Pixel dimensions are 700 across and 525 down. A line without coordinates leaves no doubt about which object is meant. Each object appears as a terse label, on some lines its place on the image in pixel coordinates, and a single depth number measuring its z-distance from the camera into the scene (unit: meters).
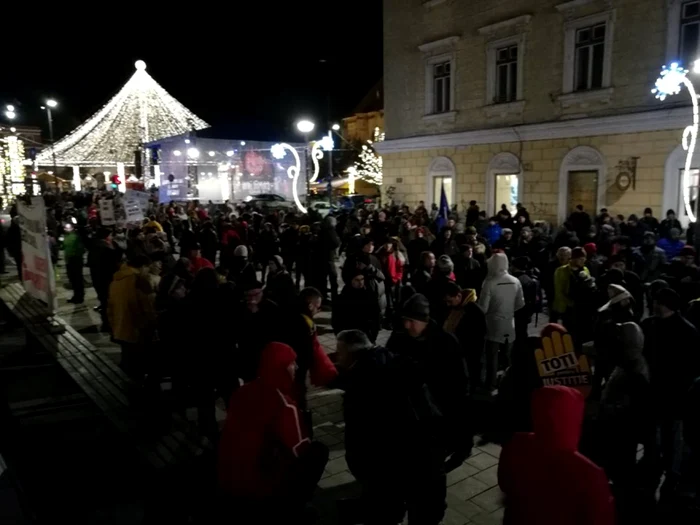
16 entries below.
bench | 4.68
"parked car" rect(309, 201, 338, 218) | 26.66
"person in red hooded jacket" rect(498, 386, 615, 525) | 2.36
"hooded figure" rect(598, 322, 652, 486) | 4.11
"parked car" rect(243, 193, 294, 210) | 27.80
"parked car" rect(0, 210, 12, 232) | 16.83
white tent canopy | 20.38
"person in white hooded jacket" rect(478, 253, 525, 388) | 6.64
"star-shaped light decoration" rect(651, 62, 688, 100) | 12.88
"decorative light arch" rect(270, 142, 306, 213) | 24.67
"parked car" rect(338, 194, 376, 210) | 31.79
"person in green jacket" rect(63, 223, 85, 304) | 11.58
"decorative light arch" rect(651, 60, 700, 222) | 12.82
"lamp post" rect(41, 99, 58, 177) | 21.17
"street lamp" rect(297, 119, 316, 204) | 20.54
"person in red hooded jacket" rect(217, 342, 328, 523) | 3.17
